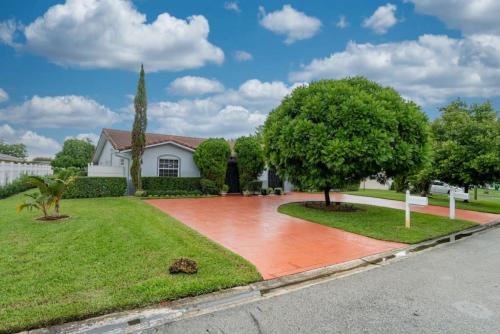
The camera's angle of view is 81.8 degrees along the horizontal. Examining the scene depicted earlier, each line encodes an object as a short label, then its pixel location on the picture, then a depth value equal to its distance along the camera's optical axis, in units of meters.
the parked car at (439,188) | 24.66
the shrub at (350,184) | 10.73
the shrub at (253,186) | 17.30
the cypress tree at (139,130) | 14.73
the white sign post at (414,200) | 8.06
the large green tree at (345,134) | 9.22
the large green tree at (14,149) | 50.25
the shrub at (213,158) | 16.12
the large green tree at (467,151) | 13.23
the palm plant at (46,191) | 7.40
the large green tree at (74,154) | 37.66
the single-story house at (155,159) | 15.70
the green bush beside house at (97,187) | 13.38
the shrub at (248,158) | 16.81
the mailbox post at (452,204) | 10.14
